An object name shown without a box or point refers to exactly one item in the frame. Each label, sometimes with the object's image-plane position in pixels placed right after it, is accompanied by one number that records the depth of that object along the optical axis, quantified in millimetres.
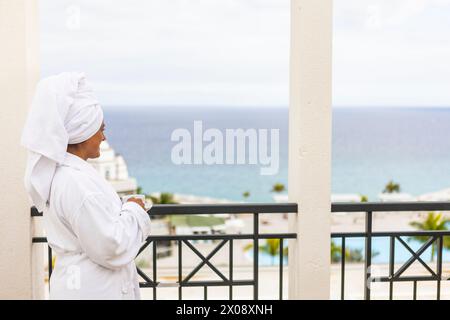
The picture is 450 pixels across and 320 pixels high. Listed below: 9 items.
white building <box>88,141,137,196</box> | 41622
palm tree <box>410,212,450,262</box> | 24573
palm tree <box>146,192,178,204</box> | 39100
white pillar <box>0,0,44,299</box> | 2891
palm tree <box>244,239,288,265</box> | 25741
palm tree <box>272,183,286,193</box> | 47312
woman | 1670
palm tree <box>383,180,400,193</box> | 49375
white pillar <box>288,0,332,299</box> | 2990
